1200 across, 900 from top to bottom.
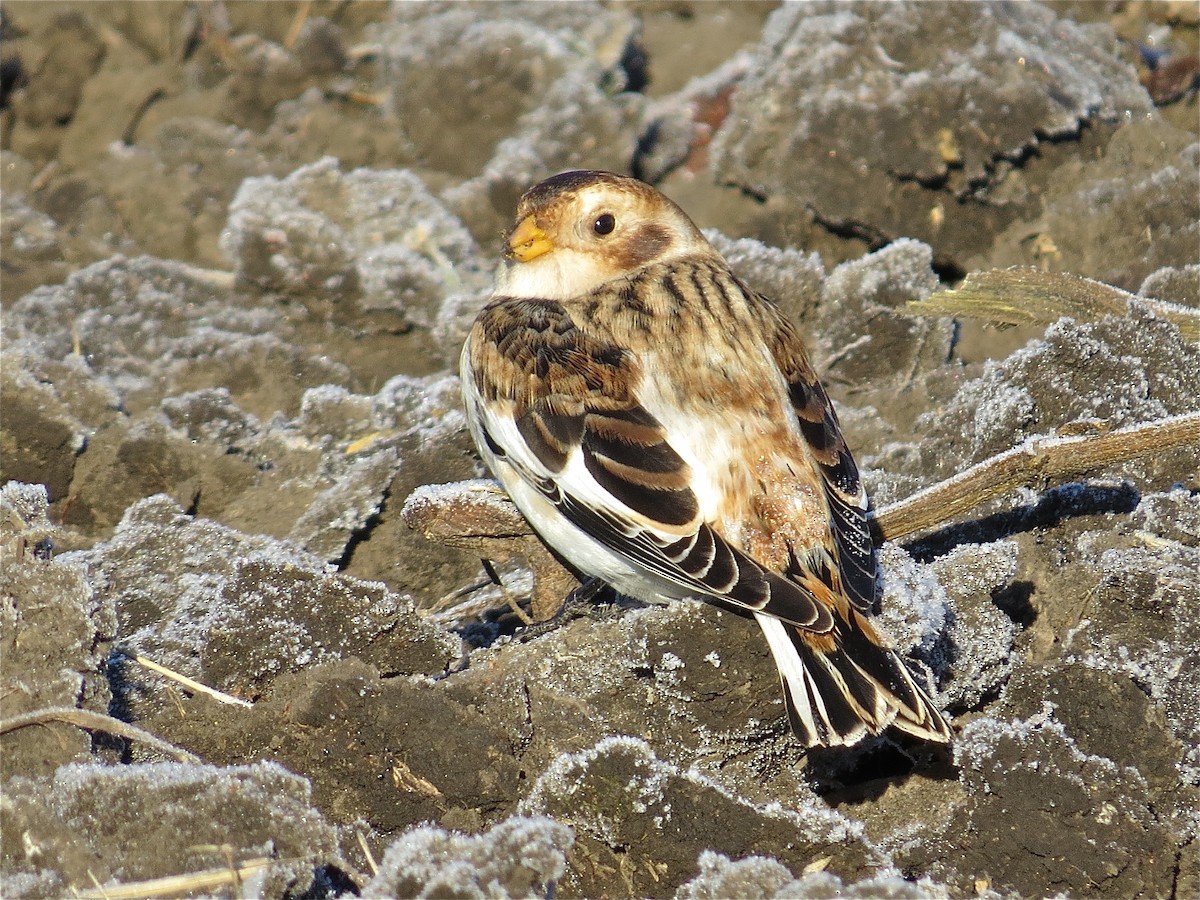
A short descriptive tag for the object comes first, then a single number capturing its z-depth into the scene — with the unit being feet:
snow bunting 22.17
